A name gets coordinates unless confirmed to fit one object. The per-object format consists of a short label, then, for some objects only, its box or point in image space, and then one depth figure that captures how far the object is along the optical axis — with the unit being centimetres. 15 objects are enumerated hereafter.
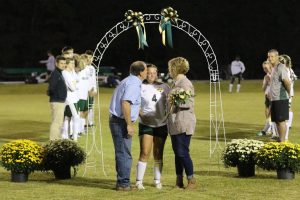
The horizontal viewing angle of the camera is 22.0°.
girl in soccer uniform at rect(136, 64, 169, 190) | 1157
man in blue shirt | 1127
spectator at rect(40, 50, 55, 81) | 4269
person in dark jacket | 1656
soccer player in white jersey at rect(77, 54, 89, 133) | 1900
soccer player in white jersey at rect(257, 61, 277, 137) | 1844
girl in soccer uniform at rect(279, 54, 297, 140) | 1705
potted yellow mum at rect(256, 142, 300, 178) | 1202
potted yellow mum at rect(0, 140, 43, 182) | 1215
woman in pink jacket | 1130
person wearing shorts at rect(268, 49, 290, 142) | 1503
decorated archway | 1387
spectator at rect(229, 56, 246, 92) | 3971
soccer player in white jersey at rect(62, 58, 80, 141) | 1752
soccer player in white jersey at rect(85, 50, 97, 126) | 1908
